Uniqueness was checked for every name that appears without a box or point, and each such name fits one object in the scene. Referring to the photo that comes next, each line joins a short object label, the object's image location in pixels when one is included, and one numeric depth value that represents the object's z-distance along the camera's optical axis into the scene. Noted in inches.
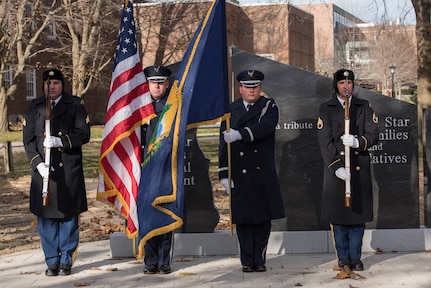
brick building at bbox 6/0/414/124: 1658.5
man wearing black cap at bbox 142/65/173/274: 317.7
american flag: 319.6
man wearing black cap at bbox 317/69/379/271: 313.0
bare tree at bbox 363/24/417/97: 2355.8
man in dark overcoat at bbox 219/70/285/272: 314.5
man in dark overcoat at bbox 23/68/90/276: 316.8
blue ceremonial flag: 294.4
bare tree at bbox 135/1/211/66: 1646.2
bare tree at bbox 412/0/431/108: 602.5
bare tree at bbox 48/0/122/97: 1142.0
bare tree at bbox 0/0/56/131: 1077.4
